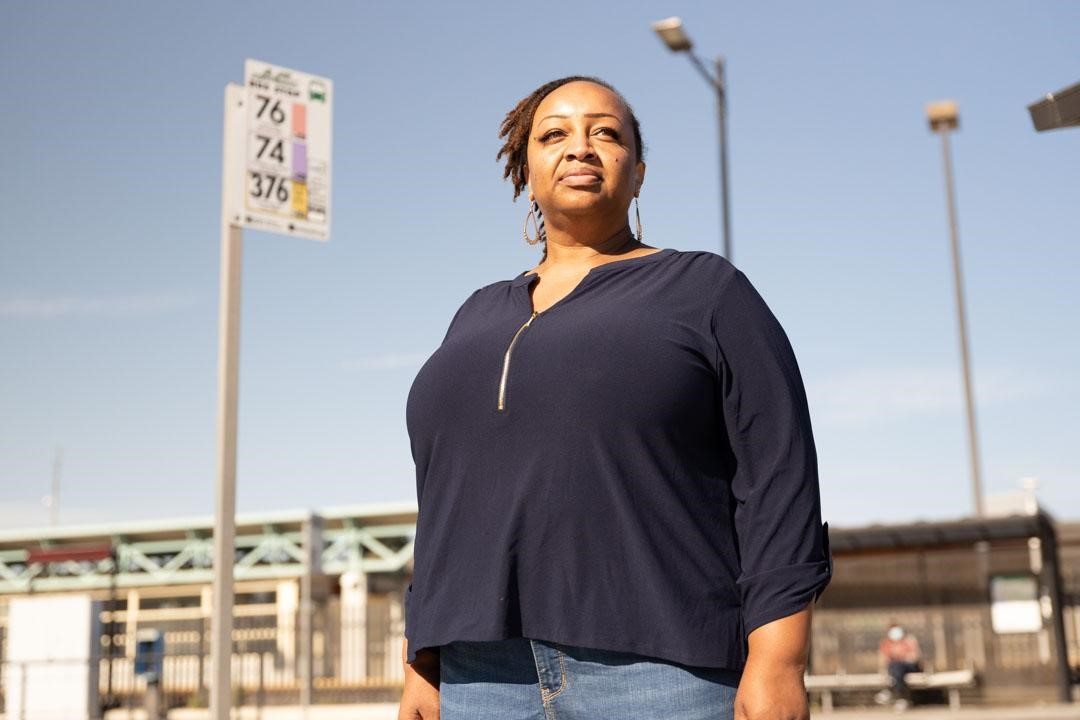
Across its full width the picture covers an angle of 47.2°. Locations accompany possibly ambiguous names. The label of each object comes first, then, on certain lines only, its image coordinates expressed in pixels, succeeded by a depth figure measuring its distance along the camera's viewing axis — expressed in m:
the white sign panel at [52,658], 14.68
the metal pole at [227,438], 5.93
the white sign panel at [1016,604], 20.50
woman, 2.03
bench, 21.03
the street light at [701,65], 16.92
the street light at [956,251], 28.67
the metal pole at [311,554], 10.76
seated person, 20.97
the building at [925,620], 20.36
